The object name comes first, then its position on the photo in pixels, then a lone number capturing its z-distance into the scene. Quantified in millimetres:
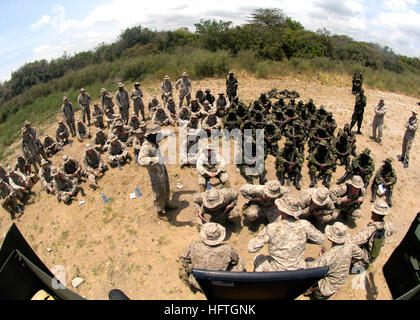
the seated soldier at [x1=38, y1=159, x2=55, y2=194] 8664
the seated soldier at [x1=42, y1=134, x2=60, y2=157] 11411
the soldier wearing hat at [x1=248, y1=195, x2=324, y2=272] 4129
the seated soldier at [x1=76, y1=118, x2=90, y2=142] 12008
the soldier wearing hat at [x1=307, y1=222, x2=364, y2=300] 4285
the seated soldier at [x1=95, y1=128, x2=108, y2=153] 10453
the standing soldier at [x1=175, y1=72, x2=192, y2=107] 12906
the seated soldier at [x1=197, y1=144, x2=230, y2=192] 6793
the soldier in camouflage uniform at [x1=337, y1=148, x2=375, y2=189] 7668
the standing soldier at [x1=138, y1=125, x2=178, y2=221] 6098
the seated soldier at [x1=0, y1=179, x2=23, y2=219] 8375
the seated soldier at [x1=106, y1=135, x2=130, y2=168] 9430
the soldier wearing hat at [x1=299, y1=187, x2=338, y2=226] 5684
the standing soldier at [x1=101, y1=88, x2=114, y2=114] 12609
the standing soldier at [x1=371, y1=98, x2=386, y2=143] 10188
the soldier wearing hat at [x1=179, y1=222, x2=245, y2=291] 4215
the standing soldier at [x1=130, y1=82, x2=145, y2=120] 12480
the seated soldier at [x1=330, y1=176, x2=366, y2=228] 6218
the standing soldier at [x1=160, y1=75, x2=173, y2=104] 13266
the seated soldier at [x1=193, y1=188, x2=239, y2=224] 5684
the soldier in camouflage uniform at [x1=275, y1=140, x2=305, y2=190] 8031
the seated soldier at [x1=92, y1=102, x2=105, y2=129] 12562
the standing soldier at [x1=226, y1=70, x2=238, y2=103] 13792
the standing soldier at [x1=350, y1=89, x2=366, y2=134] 10375
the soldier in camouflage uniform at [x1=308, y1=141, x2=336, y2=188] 8117
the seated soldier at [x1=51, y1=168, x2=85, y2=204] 8133
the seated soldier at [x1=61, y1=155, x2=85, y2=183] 8670
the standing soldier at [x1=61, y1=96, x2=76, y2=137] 11883
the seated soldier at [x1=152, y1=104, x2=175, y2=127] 11250
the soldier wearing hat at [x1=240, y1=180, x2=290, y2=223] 5625
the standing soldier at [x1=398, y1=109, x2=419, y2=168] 8875
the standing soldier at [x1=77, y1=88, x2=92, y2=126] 12812
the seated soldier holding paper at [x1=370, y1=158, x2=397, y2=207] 7398
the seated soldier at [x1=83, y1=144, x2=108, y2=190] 8809
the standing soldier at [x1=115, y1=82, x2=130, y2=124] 11823
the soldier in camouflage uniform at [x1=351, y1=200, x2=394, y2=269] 5078
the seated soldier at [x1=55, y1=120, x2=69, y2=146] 11898
